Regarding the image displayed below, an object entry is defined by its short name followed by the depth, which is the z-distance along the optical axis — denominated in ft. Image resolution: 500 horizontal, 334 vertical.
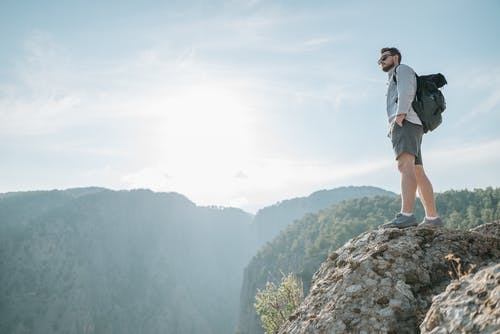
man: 14.84
